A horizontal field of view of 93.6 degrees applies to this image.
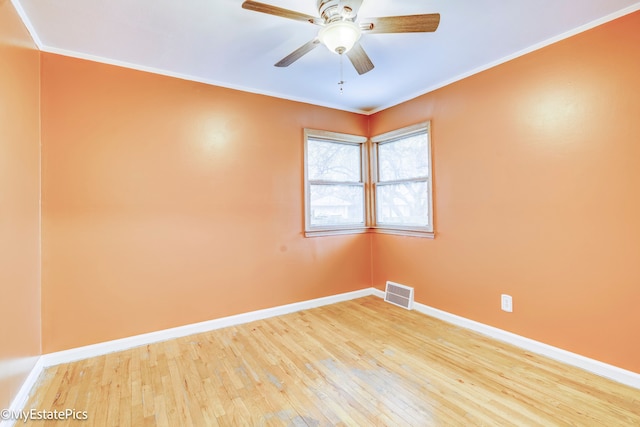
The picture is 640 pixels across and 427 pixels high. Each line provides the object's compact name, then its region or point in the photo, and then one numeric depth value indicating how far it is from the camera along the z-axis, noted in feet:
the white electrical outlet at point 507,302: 8.82
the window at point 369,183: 11.67
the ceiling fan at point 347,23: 5.57
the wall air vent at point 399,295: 11.72
